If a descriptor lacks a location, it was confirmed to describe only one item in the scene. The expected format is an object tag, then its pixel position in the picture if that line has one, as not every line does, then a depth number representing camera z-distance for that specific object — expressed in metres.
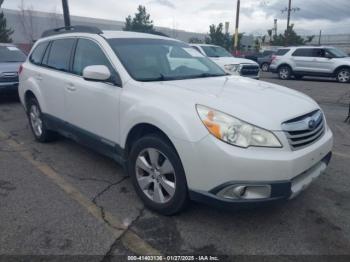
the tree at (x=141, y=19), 43.19
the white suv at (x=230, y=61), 12.02
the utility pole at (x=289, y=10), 46.53
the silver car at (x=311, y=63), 15.74
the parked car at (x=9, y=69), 9.13
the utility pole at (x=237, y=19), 30.55
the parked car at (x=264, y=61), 24.03
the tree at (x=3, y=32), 29.42
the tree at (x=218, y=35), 45.57
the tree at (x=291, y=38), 43.28
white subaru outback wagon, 2.71
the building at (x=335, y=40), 52.34
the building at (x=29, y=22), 44.84
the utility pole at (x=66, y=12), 12.68
